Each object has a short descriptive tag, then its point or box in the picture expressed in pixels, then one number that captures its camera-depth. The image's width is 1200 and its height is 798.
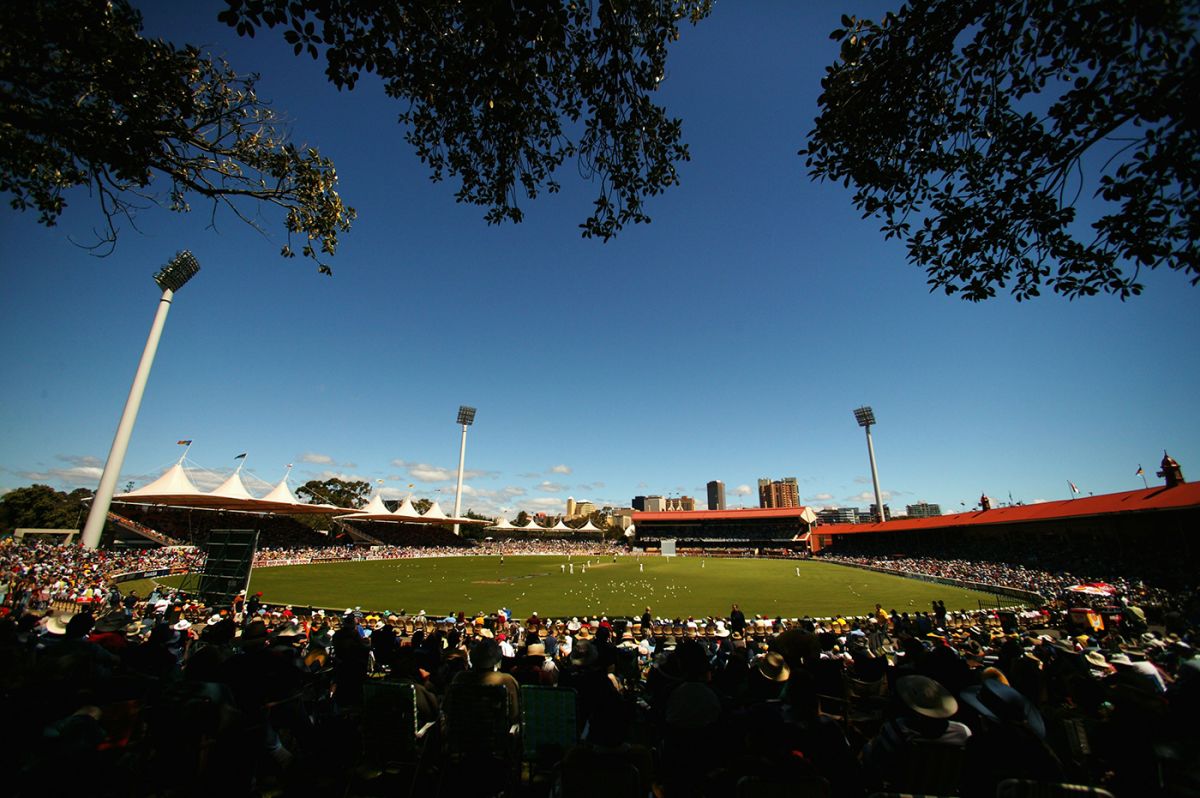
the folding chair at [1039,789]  2.23
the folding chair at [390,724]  4.09
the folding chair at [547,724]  4.23
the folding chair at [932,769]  3.06
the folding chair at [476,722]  4.04
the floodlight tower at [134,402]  34.91
